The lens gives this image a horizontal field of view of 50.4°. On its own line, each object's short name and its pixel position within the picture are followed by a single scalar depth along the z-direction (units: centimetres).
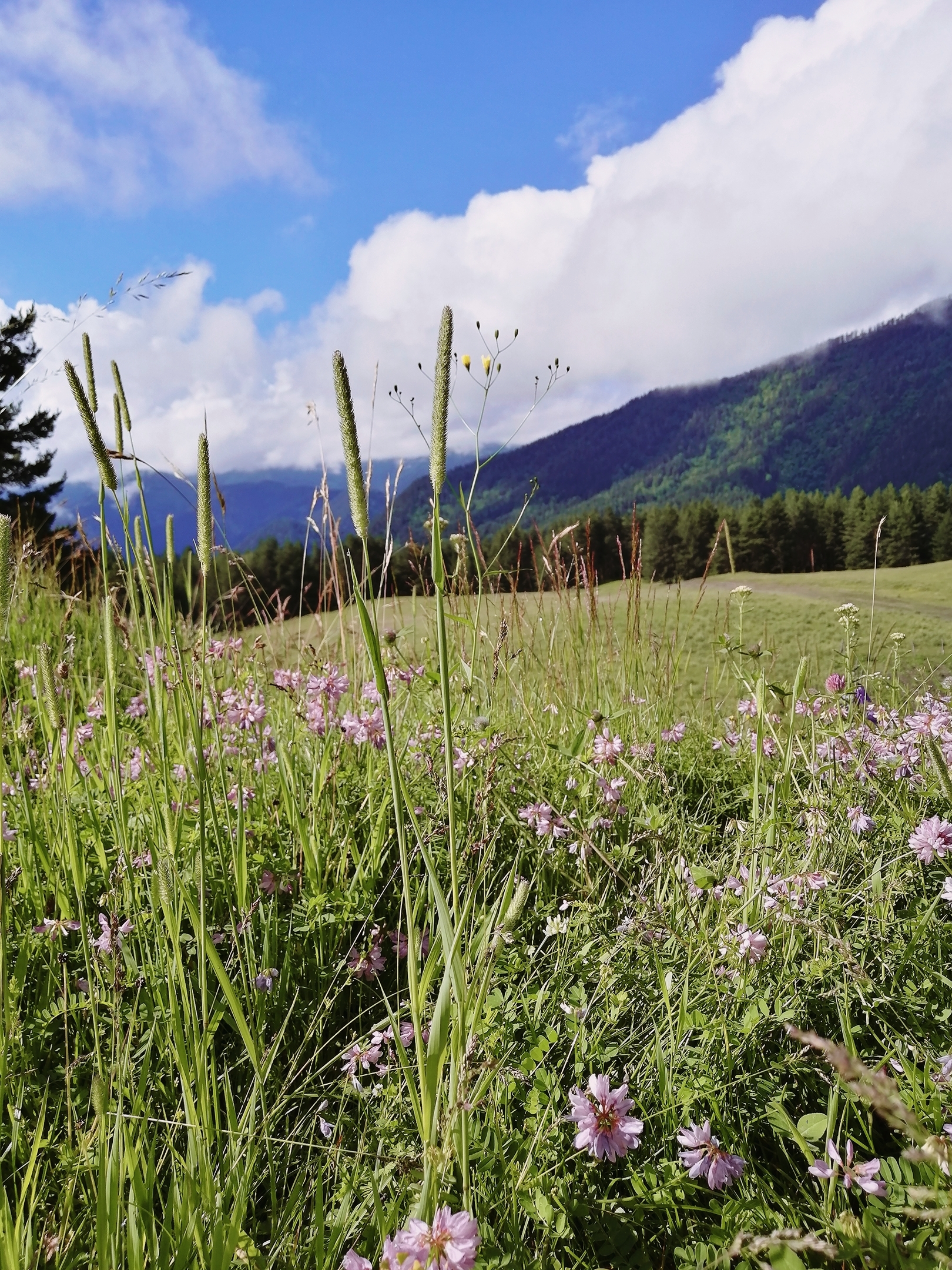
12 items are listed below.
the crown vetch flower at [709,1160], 47
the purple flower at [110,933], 61
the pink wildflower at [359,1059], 57
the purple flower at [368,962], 65
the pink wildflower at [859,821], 74
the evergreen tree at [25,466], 2210
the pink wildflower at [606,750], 86
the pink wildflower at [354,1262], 40
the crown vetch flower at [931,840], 68
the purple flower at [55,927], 62
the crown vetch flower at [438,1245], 39
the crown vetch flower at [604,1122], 47
